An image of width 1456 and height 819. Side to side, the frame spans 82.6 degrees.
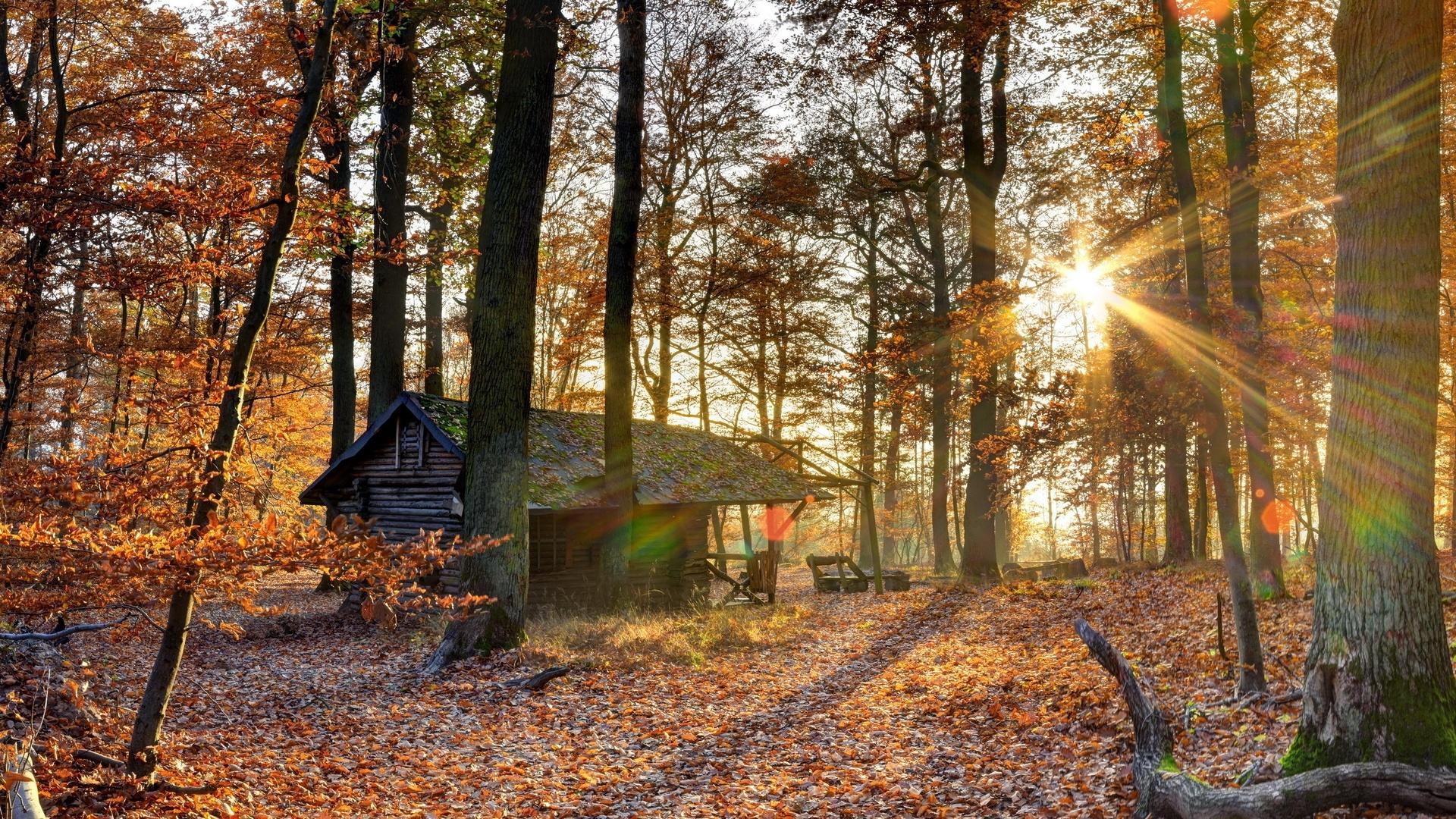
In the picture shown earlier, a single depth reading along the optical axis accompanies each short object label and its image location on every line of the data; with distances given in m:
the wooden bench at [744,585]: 21.00
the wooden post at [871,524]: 23.52
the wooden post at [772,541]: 21.06
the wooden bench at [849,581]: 24.78
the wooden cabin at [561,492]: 17.47
